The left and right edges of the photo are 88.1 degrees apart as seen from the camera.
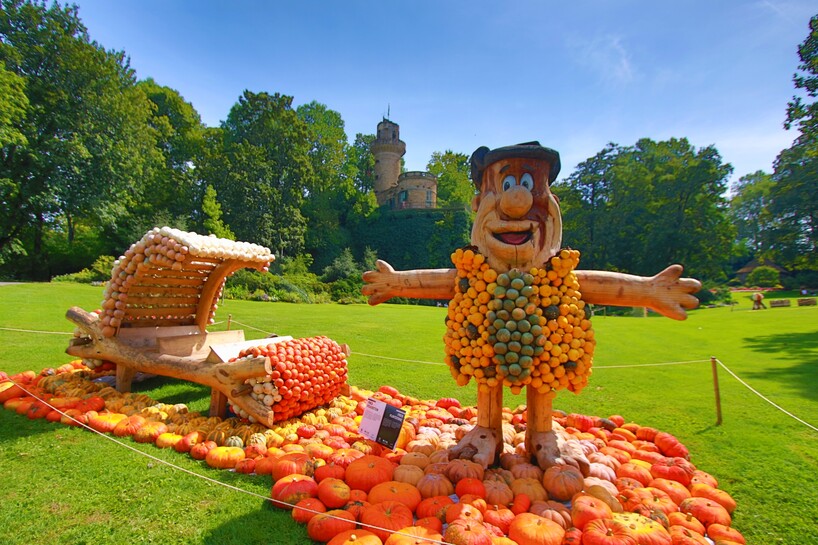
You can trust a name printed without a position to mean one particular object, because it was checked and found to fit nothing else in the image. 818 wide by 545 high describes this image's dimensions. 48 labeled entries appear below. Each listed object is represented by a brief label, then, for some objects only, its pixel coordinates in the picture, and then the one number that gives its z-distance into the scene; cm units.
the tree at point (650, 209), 3088
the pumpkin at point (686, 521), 278
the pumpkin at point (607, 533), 249
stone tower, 4659
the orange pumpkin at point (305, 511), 285
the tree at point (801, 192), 1572
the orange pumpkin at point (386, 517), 263
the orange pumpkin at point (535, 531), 252
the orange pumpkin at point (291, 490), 300
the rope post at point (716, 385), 495
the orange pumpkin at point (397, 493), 300
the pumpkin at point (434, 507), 285
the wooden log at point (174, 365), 442
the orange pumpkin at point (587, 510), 276
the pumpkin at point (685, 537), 254
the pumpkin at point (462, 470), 336
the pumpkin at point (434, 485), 316
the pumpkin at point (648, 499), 301
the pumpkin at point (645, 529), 253
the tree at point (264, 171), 3030
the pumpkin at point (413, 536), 242
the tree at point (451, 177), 4632
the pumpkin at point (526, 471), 347
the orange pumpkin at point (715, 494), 314
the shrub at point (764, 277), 3912
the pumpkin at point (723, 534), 270
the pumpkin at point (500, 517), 274
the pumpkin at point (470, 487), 311
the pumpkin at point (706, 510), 290
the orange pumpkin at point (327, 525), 266
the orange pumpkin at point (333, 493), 297
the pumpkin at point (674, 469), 347
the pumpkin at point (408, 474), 334
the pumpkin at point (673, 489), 319
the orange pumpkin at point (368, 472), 328
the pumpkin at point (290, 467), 346
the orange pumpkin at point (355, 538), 245
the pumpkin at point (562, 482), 322
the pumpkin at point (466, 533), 244
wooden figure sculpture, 351
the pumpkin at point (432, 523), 263
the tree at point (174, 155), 3199
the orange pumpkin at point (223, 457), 369
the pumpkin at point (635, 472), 350
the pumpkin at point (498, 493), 306
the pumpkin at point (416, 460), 366
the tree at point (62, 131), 2347
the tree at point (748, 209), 5516
